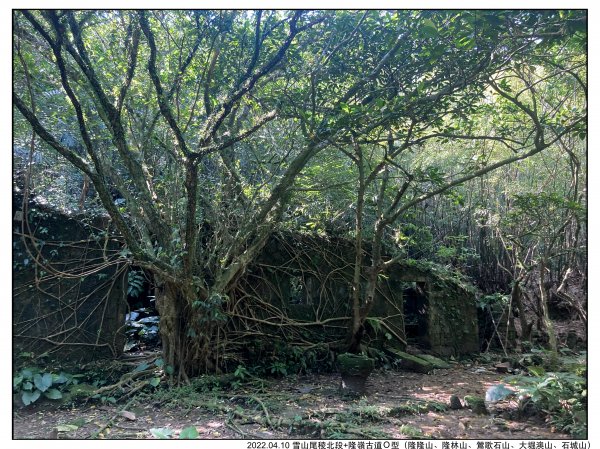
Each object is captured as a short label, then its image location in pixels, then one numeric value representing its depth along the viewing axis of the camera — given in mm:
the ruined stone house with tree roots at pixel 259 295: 6023
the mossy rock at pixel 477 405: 4688
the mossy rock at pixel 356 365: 5469
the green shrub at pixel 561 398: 3868
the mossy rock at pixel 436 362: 7196
